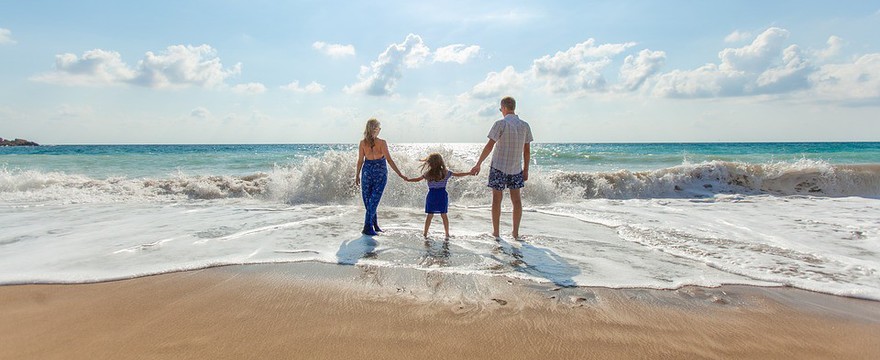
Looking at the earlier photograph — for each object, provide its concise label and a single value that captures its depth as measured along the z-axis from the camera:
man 6.05
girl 6.12
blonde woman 6.39
